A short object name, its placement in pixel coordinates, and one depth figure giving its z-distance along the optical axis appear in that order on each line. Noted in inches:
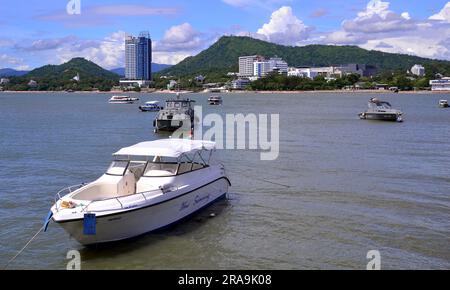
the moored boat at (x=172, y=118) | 2114.9
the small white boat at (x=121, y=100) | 5379.9
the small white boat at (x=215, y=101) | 5108.3
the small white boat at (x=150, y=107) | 3666.3
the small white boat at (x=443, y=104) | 4092.5
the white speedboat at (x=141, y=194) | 569.6
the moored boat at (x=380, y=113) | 2588.6
